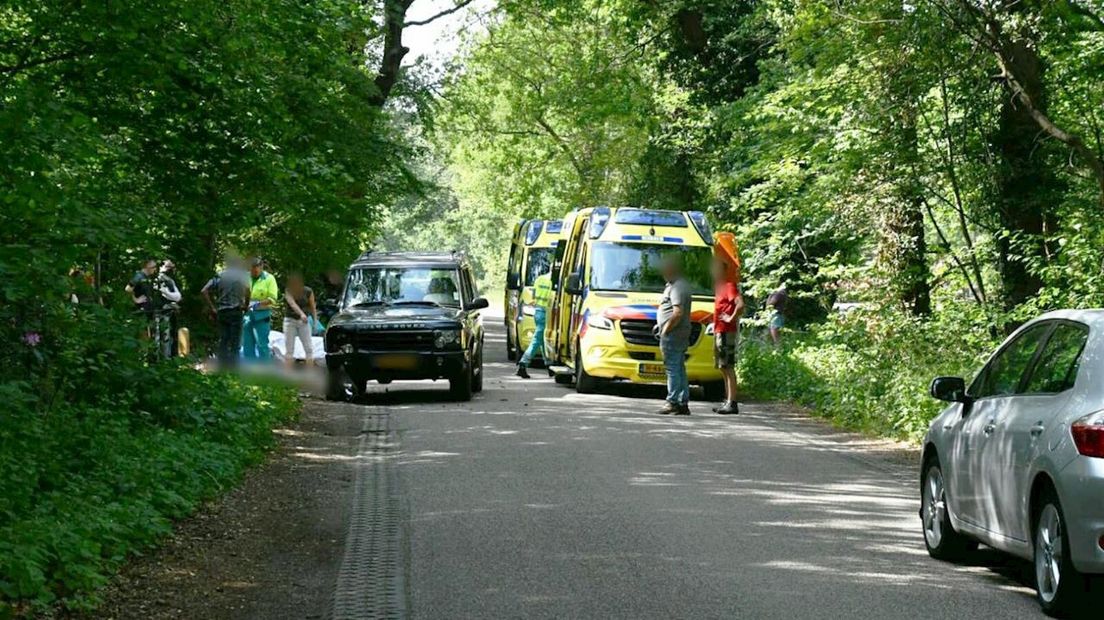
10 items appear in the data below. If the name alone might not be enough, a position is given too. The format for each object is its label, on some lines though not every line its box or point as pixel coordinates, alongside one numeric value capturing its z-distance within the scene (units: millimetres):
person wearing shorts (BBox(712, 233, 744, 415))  19703
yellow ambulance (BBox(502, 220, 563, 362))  30077
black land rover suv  20656
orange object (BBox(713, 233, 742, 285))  19938
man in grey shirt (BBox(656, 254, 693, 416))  19172
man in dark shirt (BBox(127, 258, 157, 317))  16014
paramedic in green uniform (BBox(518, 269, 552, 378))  26562
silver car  7074
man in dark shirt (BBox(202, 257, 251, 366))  21531
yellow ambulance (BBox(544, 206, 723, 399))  21719
